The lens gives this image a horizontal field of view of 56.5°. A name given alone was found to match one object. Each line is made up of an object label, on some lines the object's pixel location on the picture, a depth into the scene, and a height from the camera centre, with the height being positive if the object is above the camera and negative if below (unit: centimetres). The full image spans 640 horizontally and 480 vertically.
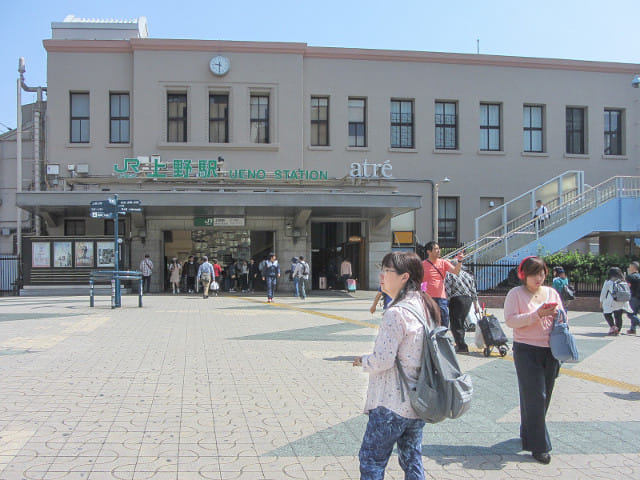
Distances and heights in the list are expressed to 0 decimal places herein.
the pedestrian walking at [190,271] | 2650 -117
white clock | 2720 +825
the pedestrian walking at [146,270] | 2424 -104
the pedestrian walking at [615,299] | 1262 -112
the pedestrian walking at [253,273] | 2703 -132
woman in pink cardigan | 477 -85
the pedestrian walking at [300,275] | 2169 -108
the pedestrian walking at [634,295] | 1307 -109
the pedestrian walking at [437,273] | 886 -40
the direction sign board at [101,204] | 1689 +114
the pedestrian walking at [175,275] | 2502 -128
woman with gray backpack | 333 -85
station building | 2630 +529
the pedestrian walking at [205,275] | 2128 -108
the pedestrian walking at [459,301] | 975 -90
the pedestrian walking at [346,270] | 2650 -109
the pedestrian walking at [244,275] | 2659 -135
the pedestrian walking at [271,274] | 2009 -99
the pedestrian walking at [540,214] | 2202 +124
